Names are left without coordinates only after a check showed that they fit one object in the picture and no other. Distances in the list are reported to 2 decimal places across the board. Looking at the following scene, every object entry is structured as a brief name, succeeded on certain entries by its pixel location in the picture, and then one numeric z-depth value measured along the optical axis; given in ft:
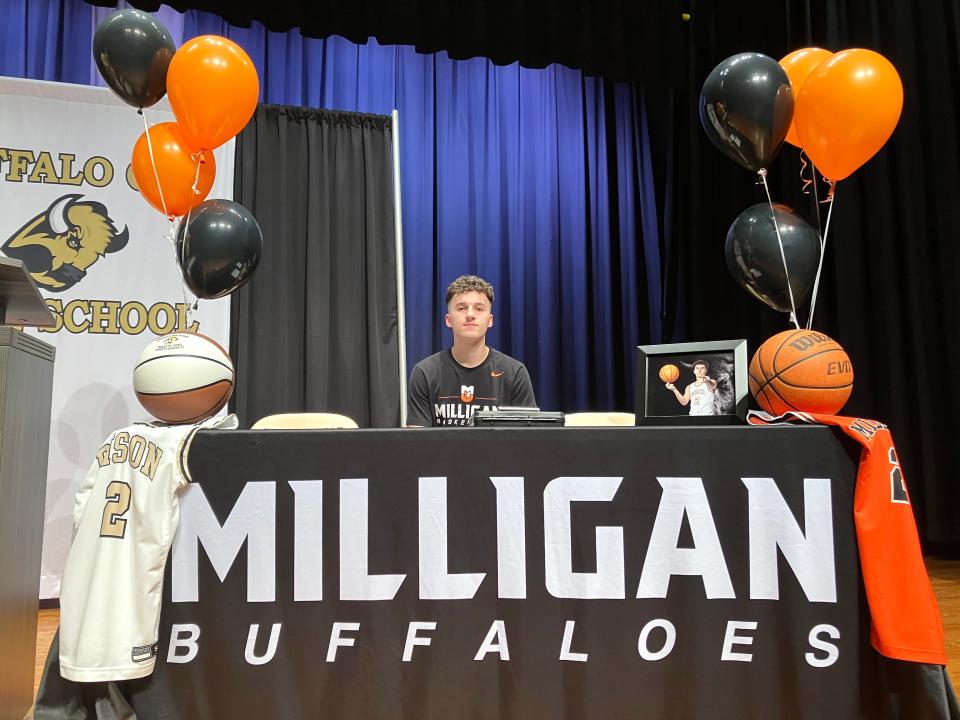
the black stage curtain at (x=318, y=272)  13.84
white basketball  5.91
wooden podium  5.60
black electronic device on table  5.90
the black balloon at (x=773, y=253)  6.73
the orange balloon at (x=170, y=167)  7.93
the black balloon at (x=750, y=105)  6.51
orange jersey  5.15
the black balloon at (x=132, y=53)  7.33
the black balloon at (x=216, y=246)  7.58
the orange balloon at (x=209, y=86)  7.29
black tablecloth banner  5.41
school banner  11.70
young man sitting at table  9.04
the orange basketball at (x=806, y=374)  5.89
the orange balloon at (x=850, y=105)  6.48
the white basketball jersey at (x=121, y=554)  5.20
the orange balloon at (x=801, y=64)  7.71
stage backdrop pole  13.56
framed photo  5.96
